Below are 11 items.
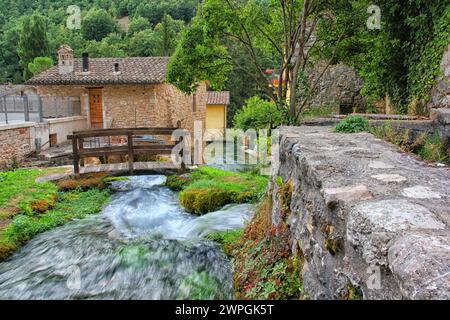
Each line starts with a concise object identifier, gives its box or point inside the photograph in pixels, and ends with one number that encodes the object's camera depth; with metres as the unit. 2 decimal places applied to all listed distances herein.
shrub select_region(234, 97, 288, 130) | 8.27
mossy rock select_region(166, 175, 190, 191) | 9.98
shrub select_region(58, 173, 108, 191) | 9.69
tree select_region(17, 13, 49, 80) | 35.19
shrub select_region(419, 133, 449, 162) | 4.55
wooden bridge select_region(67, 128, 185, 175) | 10.26
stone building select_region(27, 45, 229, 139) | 19.12
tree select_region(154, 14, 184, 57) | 33.86
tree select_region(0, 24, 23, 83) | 39.50
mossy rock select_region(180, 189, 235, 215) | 7.70
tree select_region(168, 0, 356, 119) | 7.79
